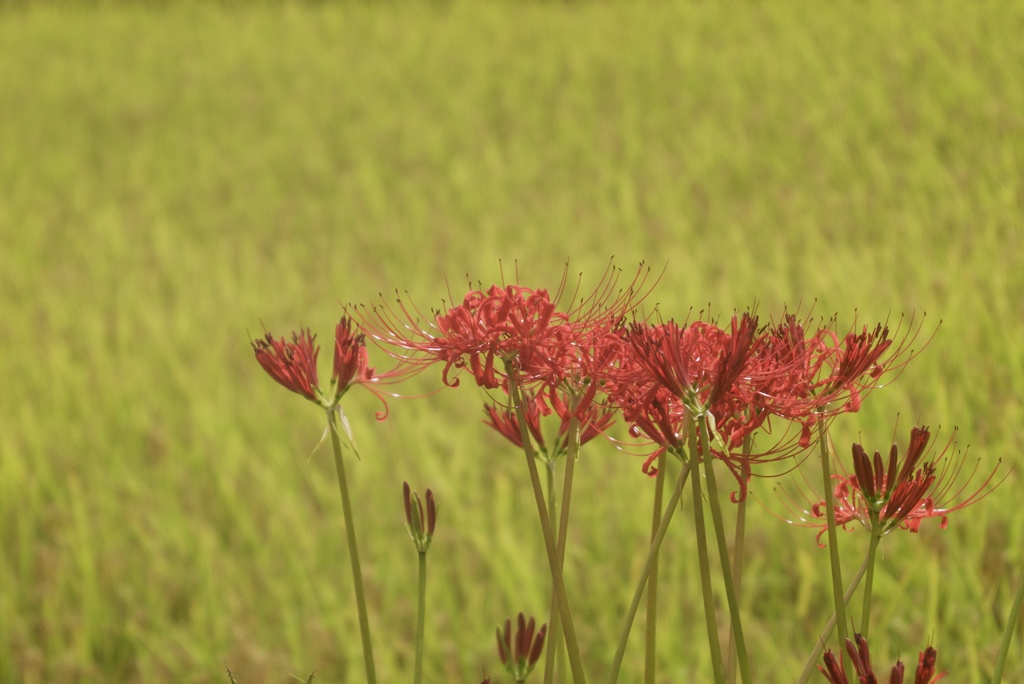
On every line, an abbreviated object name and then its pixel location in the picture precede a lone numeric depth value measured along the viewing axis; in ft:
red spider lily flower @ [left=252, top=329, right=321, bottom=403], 9.57
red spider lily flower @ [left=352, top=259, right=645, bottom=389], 9.30
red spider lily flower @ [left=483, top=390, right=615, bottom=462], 9.54
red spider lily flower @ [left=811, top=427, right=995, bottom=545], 9.24
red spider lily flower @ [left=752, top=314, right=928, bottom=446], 9.27
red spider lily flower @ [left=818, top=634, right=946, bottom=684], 8.93
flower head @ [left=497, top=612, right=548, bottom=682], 9.51
